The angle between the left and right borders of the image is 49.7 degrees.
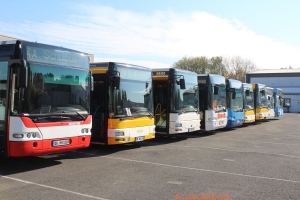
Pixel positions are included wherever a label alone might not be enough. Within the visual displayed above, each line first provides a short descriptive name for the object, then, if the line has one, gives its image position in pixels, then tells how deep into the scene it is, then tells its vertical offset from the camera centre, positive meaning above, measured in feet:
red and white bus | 24.38 +0.37
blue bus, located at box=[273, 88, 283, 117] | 99.96 +0.70
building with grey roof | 202.18 +15.67
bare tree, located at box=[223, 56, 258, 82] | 232.53 +25.64
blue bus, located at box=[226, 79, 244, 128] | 61.62 +0.09
